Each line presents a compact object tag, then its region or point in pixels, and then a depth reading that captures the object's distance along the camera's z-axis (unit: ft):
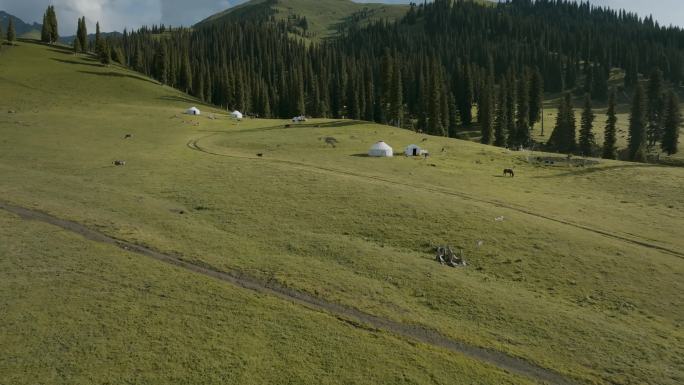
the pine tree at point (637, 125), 360.07
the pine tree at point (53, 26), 581.53
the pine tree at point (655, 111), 405.18
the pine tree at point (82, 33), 558.28
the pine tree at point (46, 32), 586.04
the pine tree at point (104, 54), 506.48
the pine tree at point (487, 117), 387.75
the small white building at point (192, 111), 359.72
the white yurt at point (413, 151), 244.63
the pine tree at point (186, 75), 513.86
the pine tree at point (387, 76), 363.56
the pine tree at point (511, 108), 418.92
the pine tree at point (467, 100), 480.64
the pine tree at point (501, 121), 391.65
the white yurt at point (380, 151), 236.43
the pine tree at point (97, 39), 524.69
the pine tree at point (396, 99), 359.25
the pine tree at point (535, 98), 463.42
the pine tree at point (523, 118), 411.95
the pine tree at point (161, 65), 526.94
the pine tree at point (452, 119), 419.11
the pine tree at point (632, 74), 643.04
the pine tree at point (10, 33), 517.14
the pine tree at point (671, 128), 367.86
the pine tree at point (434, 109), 362.94
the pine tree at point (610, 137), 335.67
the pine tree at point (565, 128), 373.81
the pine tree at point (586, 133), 359.46
